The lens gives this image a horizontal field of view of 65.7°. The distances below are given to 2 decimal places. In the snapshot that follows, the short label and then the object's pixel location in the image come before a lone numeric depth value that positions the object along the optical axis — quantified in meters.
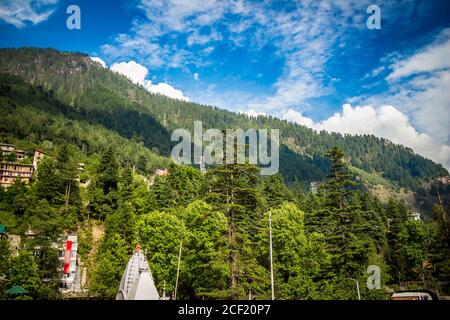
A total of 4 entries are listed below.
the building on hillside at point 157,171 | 129.59
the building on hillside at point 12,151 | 88.97
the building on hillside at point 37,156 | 86.47
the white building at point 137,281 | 27.44
